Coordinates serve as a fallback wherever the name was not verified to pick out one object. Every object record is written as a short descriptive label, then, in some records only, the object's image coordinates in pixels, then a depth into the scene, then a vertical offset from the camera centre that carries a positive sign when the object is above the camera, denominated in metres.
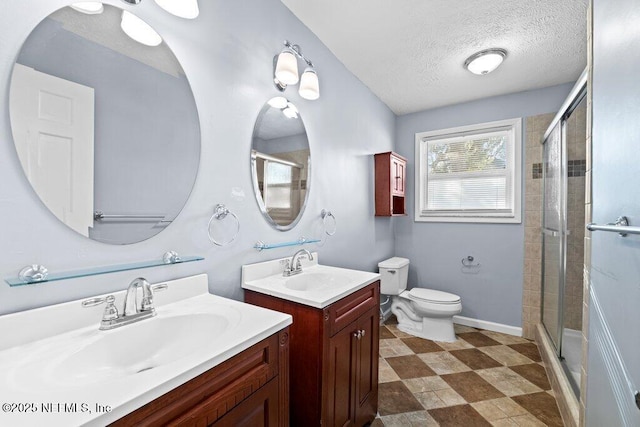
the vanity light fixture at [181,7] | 1.04 +0.83
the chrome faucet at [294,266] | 1.53 -0.32
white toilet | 2.47 -0.89
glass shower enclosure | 1.70 -0.10
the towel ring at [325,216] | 2.01 -0.02
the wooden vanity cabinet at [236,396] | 0.59 -0.49
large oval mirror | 0.79 +0.30
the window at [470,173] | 2.72 +0.47
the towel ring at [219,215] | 1.23 -0.01
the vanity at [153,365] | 0.52 -0.38
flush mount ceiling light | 2.06 +1.25
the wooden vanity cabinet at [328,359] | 1.14 -0.68
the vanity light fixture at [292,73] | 1.51 +0.85
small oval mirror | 1.50 +0.31
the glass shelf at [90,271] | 0.71 -0.19
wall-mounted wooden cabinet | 2.70 +0.35
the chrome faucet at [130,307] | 0.84 -0.33
